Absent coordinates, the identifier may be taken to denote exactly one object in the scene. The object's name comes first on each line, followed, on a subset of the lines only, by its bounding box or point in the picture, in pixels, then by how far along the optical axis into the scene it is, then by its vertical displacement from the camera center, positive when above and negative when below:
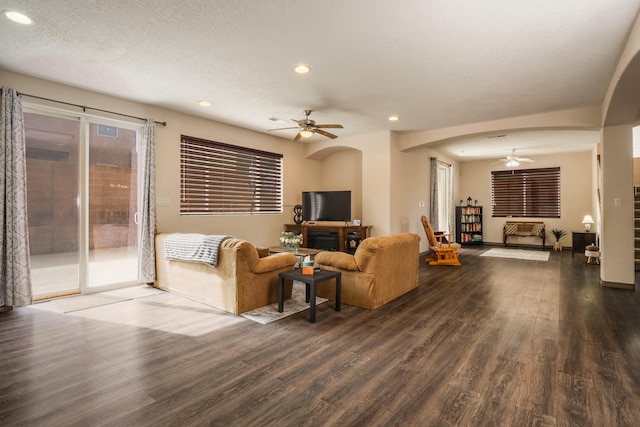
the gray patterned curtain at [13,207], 3.55 +0.08
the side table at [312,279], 3.27 -0.70
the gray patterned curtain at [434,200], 8.26 +0.32
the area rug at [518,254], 7.53 -1.04
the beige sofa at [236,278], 3.46 -0.75
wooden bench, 9.26 -0.50
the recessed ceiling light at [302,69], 3.54 +1.61
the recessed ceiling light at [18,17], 2.59 +1.62
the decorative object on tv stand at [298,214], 7.07 -0.02
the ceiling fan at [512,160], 8.42 +1.43
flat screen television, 6.67 +0.15
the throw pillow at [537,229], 9.24 -0.50
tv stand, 6.49 -0.47
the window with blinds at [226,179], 5.43 +0.64
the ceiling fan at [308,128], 4.76 +1.28
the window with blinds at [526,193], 9.29 +0.58
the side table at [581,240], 7.60 -0.67
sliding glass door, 4.05 +0.14
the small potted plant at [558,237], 8.85 -0.69
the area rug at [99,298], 3.80 -1.09
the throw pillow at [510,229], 9.55 -0.50
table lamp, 7.77 -0.22
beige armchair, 3.68 -0.69
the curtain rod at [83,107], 3.85 +1.42
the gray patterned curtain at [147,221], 4.68 -0.11
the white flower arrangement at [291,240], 5.13 -0.43
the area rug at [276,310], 3.37 -1.09
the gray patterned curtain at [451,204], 9.44 +0.25
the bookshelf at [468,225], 9.84 -0.39
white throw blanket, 3.60 -0.41
